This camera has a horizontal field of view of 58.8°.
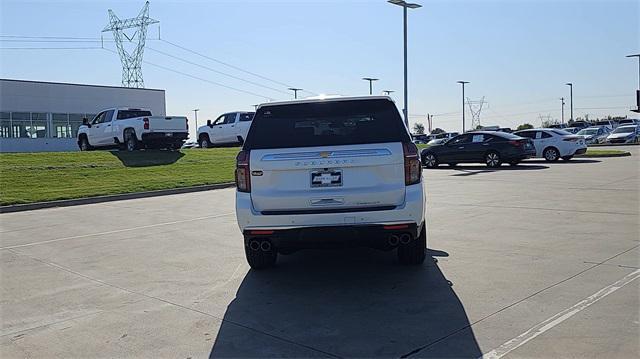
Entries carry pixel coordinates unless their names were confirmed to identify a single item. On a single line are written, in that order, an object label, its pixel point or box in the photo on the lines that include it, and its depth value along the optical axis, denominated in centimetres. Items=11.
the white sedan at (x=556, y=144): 2478
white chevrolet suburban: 546
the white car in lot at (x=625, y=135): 4425
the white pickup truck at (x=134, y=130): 2366
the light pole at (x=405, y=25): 2468
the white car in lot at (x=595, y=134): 4753
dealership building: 5006
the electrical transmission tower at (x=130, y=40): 7806
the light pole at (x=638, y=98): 3763
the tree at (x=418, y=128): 12492
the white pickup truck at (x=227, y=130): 2903
